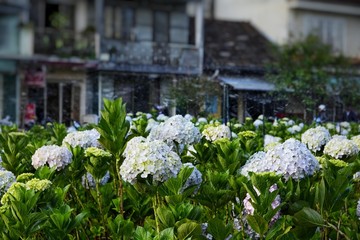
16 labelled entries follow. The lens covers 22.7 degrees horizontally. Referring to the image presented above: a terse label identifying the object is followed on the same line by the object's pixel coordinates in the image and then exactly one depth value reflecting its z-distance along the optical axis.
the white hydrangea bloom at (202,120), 8.45
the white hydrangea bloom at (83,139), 5.41
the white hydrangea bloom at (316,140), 5.66
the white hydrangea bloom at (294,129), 8.59
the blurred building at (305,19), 31.31
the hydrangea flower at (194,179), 4.32
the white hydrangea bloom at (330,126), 9.31
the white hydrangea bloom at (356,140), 5.67
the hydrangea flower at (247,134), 5.63
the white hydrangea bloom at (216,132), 5.54
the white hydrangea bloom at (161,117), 8.73
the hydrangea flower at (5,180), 4.52
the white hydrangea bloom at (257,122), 8.76
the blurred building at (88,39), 27.45
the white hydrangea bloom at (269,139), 7.01
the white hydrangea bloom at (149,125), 6.42
